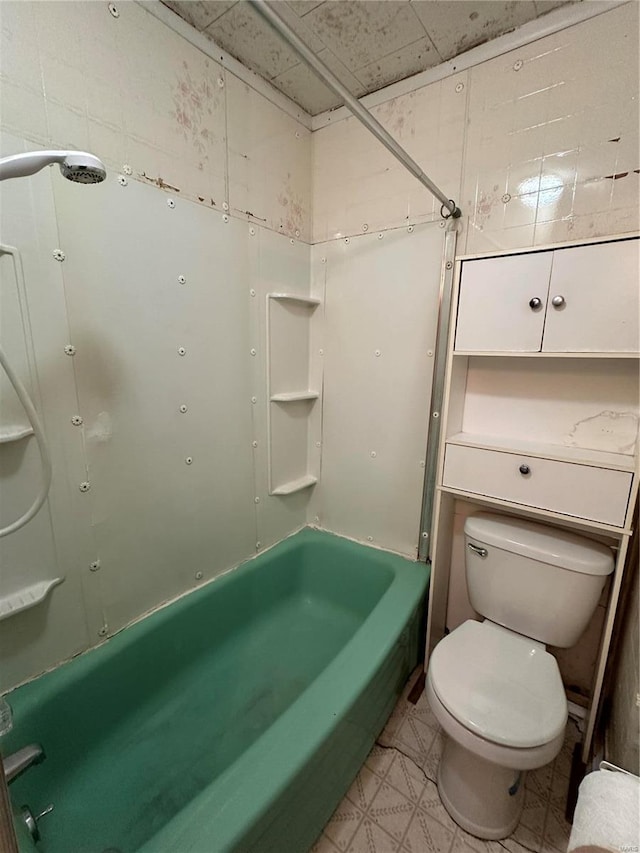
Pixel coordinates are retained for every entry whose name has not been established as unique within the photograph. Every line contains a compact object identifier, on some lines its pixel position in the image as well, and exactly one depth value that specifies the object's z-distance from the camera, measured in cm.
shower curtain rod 61
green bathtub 85
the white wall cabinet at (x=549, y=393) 107
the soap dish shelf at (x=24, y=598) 97
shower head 65
